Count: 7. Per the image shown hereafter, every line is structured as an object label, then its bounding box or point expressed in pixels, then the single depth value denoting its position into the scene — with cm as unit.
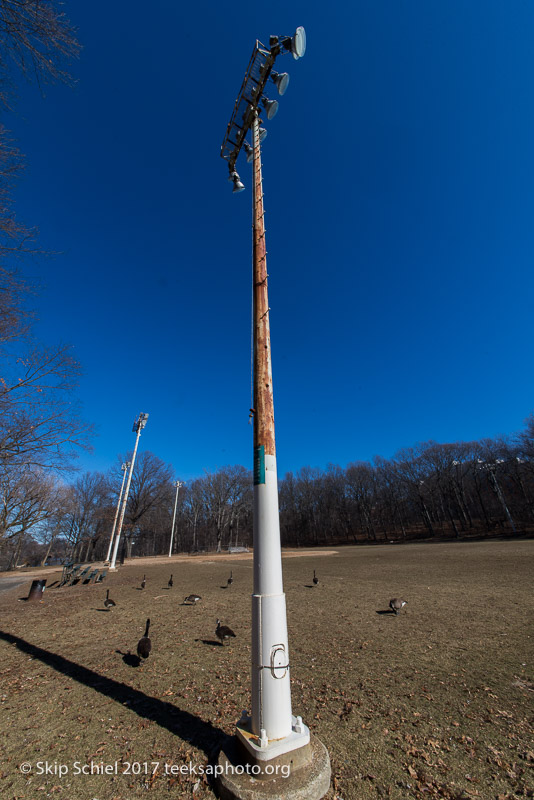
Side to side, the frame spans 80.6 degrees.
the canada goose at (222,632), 690
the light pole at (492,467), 4789
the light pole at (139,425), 2873
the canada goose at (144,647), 588
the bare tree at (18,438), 789
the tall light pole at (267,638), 280
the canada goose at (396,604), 884
